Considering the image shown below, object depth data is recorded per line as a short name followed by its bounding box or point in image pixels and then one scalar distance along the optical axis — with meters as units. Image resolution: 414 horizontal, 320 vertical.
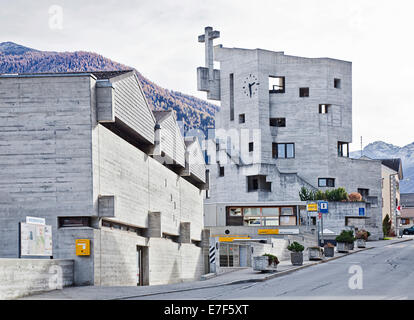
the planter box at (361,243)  63.79
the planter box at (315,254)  48.19
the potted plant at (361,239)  63.84
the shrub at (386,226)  103.81
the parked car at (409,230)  116.03
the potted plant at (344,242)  56.78
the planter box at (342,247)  56.72
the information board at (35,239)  26.12
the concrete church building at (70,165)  31.78
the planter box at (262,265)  37.91
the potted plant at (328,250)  51.25
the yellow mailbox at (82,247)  31.42
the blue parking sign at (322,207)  60.06
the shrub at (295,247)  43.50
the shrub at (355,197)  86.62
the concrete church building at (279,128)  91.75
